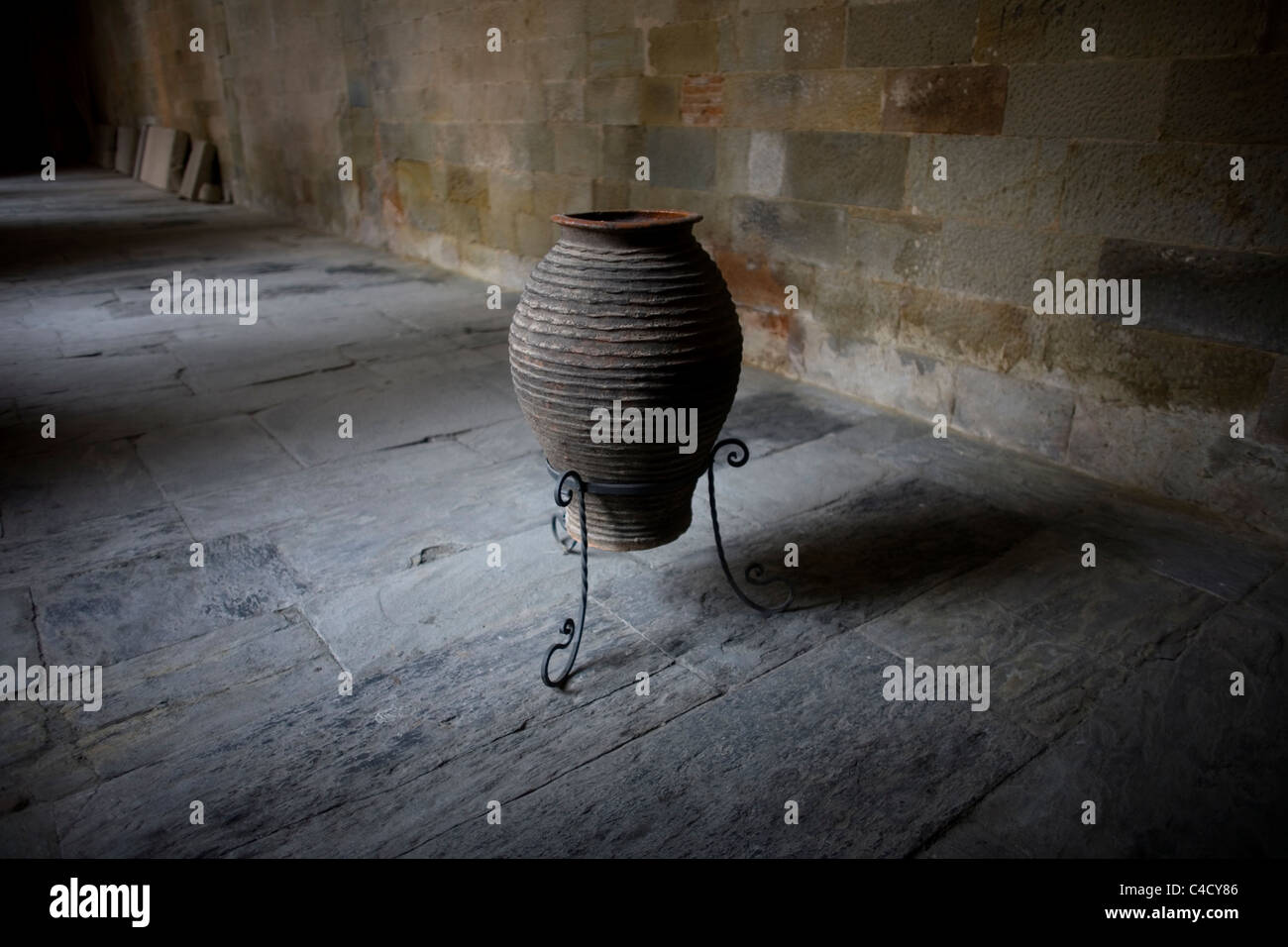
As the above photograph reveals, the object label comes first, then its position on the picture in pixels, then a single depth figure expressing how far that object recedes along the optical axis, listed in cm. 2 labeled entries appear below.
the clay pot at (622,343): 216
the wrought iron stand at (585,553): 220
